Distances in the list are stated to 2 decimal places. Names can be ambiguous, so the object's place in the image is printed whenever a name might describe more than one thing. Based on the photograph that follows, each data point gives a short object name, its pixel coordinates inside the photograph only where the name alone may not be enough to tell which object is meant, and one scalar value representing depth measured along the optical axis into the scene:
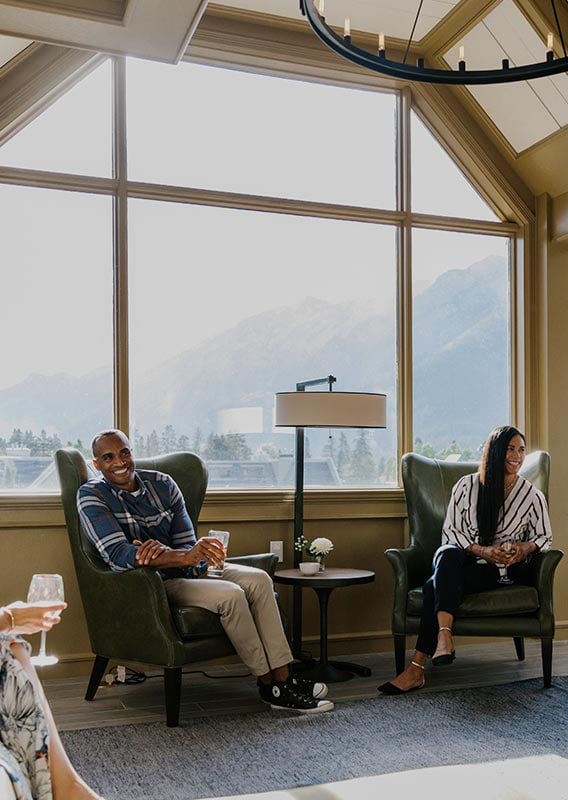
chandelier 2.60
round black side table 4.07
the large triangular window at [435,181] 5.21
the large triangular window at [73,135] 4.42
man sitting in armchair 3.63
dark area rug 2.93
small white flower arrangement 4.25
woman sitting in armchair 4.00
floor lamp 4.17
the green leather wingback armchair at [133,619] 3.53
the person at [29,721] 2.02
